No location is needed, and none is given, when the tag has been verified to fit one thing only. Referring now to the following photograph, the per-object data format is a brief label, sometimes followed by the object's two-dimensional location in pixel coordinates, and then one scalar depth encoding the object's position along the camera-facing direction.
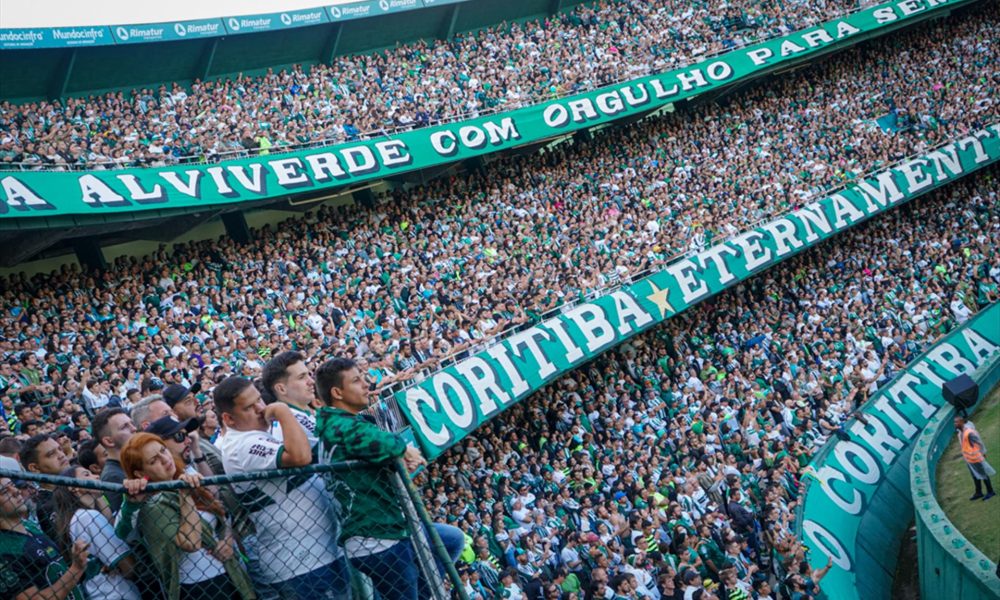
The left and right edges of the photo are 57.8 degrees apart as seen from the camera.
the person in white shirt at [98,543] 4.12
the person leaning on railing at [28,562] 3.96
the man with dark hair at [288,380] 4.66
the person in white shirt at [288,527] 4.18
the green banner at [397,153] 16.45
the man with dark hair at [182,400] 5.54
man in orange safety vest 13.56
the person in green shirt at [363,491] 3.99
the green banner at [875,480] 14.12
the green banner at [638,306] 14.73
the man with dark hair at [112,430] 4.88
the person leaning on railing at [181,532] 4.02
